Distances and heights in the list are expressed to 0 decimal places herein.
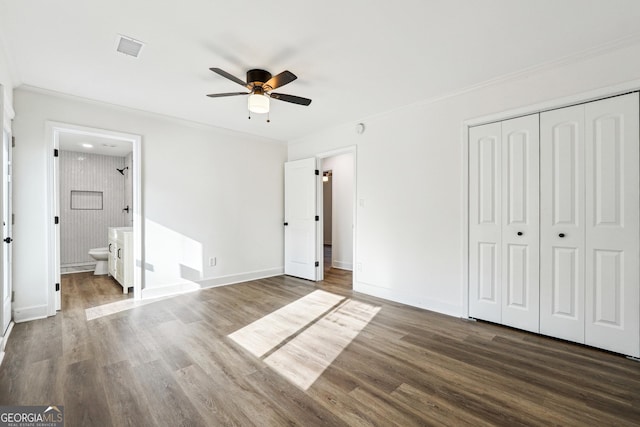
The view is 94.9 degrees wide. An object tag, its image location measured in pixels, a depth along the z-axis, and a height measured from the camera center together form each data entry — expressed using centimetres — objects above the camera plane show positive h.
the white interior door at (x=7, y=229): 285 -18
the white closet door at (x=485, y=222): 307 -11
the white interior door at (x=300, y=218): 505 -12
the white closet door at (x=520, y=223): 283 -12
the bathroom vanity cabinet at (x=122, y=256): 427 -69
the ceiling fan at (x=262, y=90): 269 +117
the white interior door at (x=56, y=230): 338 -21
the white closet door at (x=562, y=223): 260 -11
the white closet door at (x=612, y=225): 236 -11
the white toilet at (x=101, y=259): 538 -88
